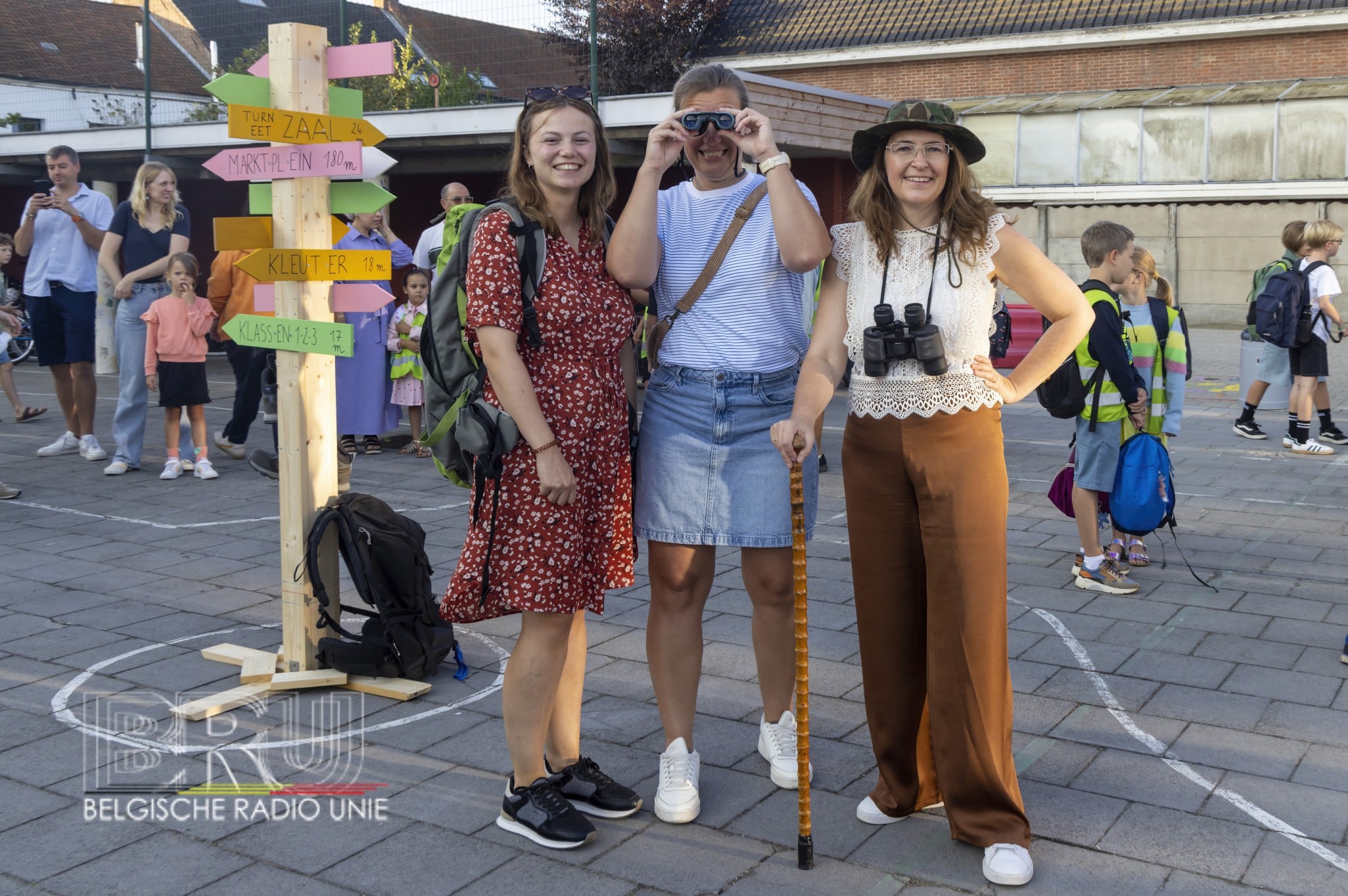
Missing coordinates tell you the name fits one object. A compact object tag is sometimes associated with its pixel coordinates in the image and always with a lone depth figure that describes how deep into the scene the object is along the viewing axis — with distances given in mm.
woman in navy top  9367
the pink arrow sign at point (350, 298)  4703
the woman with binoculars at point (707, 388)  3631
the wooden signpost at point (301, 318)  4547
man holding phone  9688
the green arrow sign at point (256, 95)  4422
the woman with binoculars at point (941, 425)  3344
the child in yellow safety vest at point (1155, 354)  6383
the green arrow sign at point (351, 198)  4703
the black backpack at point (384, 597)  4715
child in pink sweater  9141
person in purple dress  10109
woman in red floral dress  3391
